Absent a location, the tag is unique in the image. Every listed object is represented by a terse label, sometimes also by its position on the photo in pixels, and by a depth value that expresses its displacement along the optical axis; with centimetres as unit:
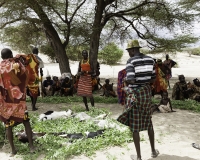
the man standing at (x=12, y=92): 380
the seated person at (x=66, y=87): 941
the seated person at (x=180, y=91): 814
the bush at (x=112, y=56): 3349
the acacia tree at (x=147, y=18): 1127
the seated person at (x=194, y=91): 806
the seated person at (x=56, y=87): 973
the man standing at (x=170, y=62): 1048
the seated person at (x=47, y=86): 978
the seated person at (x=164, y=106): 648
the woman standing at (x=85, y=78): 632
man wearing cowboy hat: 334
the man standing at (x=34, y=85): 614
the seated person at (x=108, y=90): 939
